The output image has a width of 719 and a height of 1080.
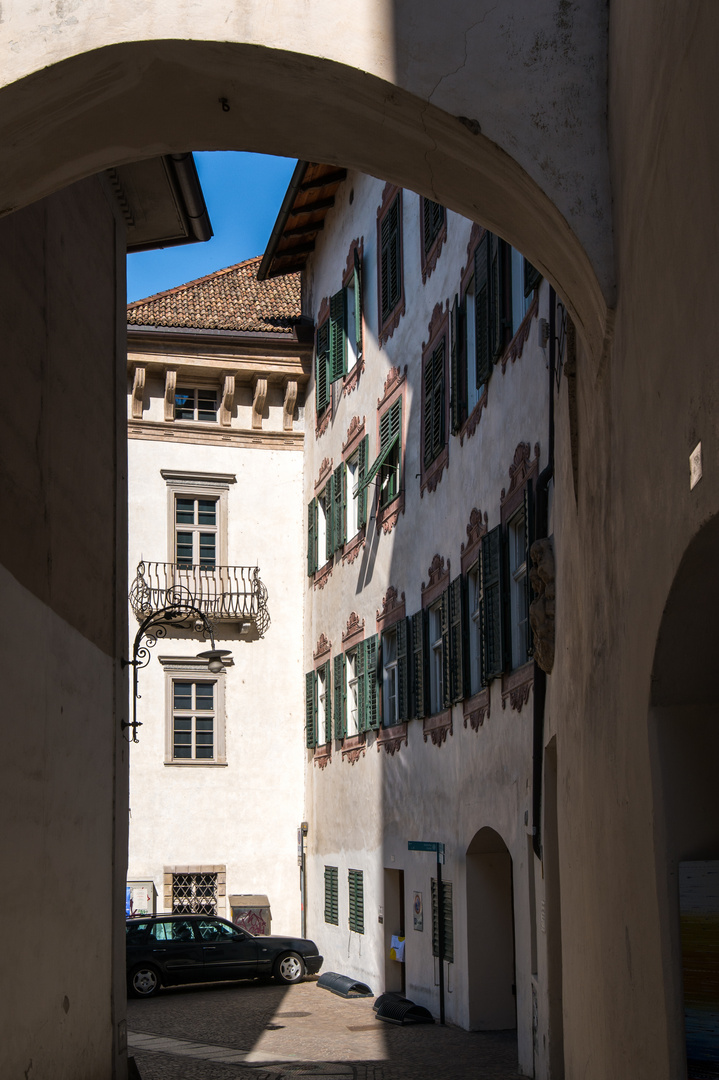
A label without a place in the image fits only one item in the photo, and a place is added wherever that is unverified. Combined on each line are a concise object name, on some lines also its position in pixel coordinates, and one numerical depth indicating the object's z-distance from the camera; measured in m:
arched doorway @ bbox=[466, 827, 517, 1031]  15.43
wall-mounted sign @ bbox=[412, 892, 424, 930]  18.13
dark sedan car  21.83
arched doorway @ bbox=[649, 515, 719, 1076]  4.66
